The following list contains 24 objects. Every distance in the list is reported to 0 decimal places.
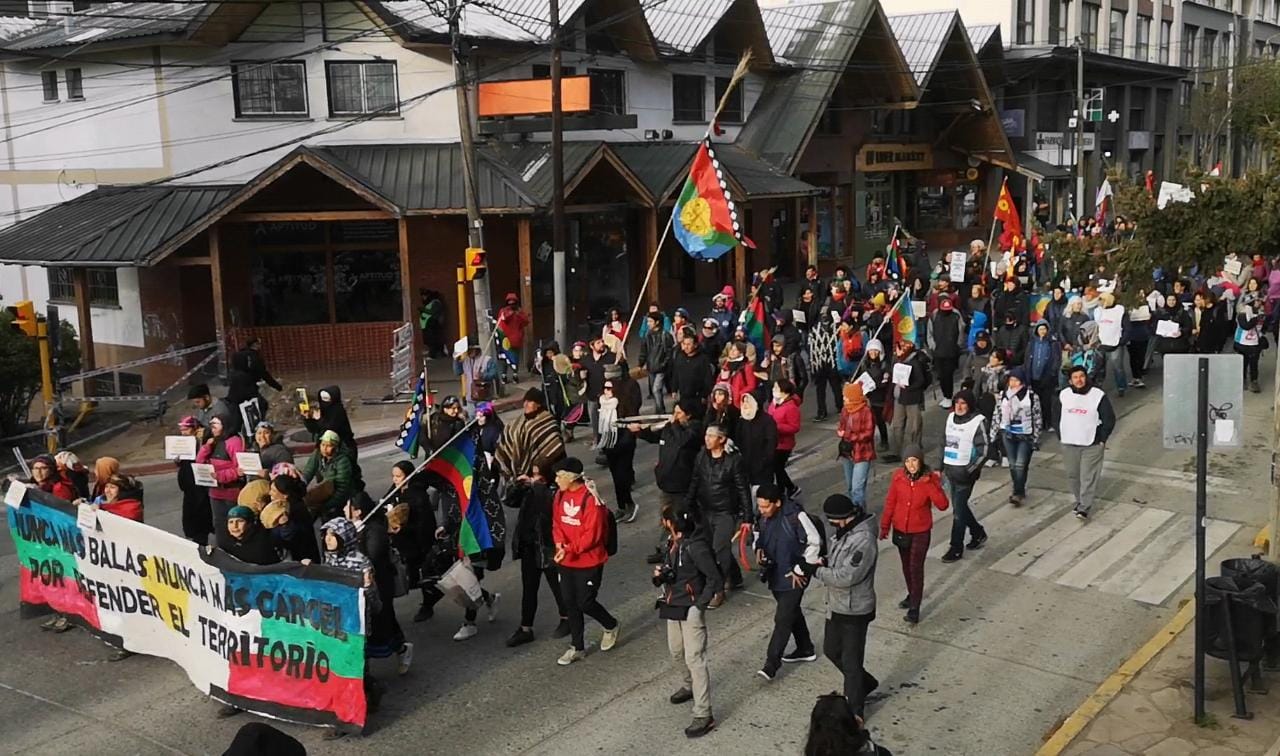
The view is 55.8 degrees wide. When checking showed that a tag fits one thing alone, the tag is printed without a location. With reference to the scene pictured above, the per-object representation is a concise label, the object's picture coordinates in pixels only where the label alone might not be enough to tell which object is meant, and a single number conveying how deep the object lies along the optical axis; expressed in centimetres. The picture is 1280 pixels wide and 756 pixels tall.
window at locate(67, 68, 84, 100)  2422
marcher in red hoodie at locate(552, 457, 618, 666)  879
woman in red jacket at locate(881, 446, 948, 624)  942
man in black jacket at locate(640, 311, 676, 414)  1697
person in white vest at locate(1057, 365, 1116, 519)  1202
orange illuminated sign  2259
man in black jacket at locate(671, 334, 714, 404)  1485
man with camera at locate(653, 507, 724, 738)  793
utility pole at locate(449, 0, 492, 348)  1958
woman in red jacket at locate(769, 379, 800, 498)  1205
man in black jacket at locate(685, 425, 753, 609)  970
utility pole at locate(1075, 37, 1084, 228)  3600
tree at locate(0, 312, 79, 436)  1777
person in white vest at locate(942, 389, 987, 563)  1101
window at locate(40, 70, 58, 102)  2497
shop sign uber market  3553
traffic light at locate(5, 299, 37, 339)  1575
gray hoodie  784
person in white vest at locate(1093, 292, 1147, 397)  1733
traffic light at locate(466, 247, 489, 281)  1862
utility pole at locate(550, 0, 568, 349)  1975
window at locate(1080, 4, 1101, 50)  5006
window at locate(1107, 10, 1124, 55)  5294
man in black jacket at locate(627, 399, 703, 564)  1060
